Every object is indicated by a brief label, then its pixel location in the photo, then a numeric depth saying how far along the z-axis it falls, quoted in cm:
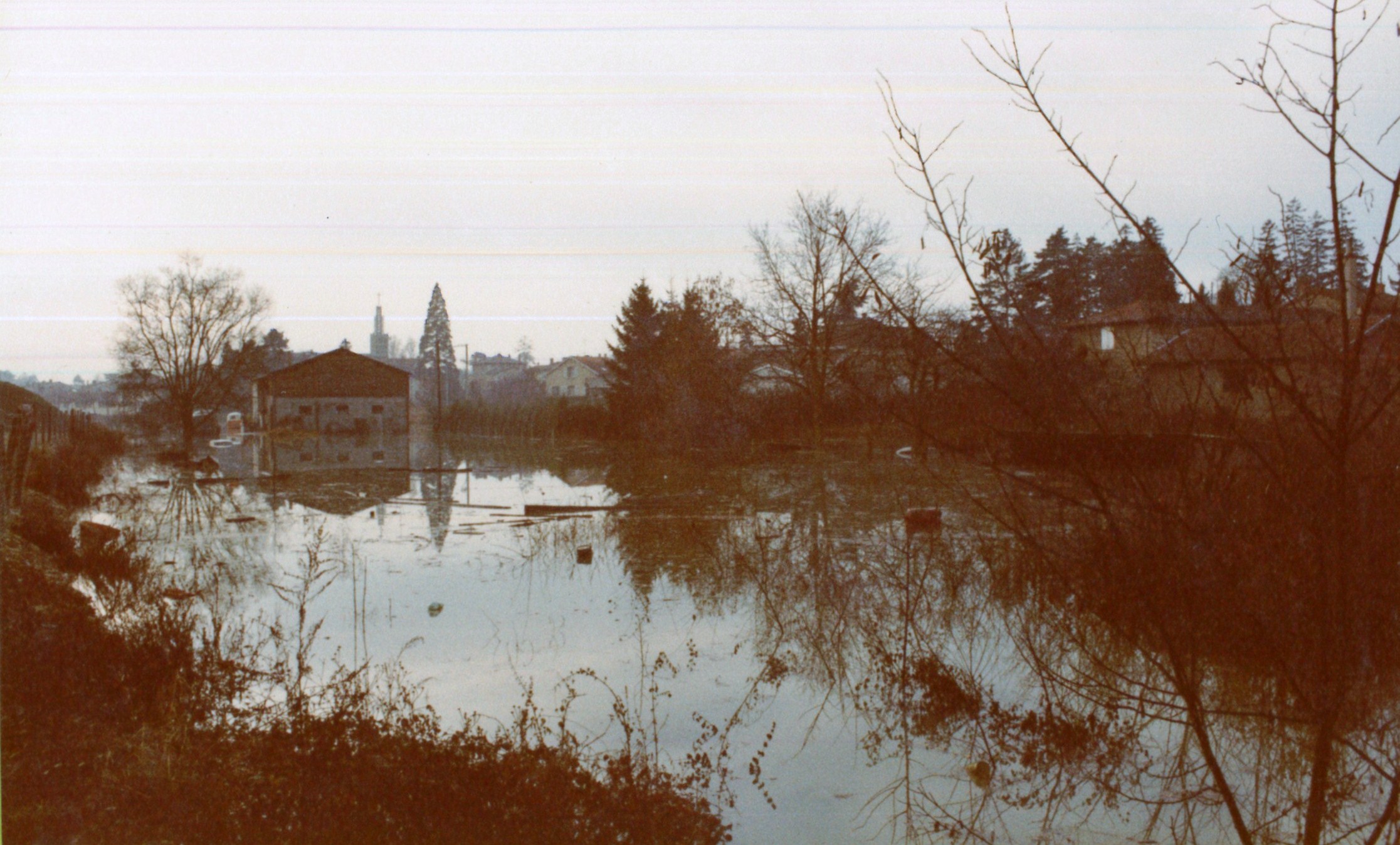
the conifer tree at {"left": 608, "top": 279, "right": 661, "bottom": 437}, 3828
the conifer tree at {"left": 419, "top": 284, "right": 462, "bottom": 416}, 7575
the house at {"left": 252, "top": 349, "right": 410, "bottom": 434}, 4897
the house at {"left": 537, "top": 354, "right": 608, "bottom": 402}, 6994
